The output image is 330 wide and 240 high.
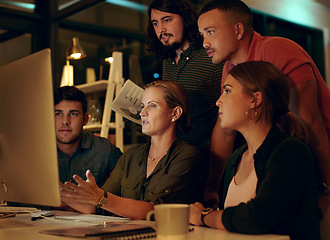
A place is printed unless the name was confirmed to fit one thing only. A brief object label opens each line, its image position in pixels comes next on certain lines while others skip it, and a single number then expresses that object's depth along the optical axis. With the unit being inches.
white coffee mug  38.1
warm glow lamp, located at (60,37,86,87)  159.3
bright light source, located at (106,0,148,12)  194.9
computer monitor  42.0
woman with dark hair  44.1
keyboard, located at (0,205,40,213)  66.1
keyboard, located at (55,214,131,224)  52.4
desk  40.8
